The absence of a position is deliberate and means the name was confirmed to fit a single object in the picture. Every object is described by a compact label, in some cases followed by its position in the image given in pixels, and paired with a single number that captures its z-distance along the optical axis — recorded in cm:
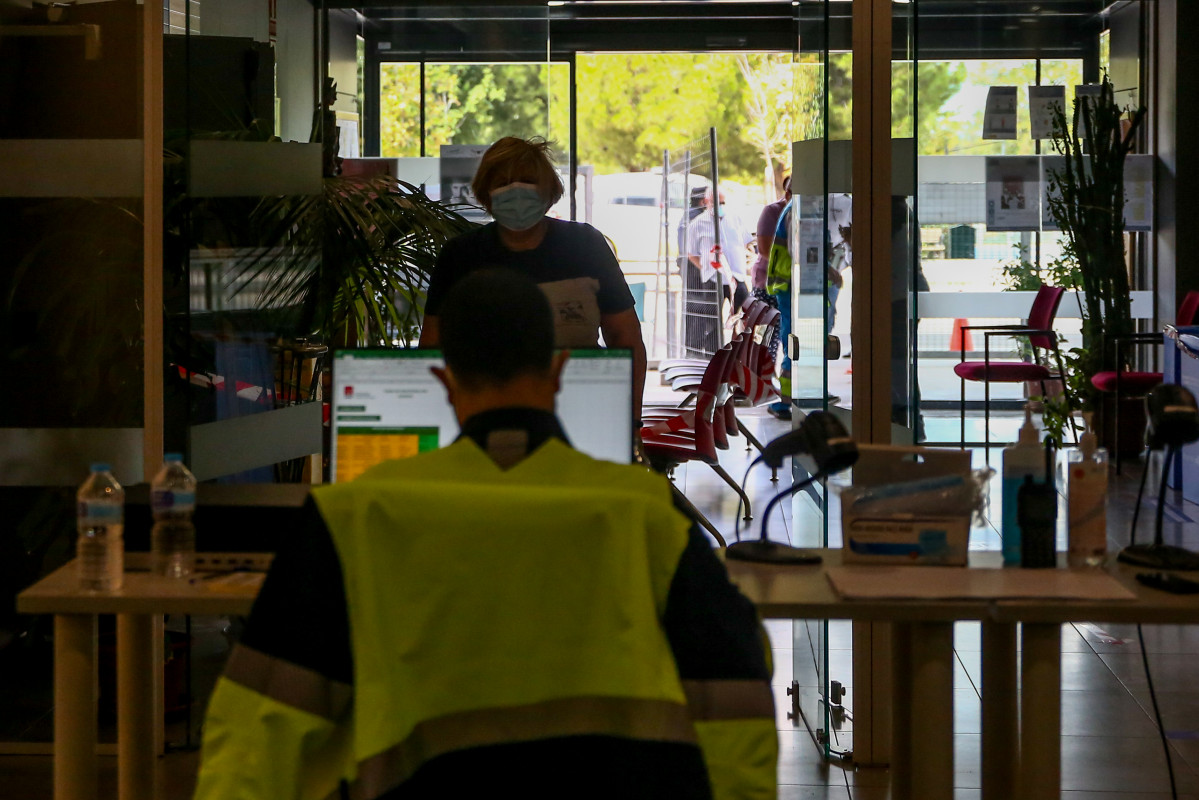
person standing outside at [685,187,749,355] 2191
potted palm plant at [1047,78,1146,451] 1616
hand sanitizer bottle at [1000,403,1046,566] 446
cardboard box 439
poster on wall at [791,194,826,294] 700
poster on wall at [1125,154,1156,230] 1747
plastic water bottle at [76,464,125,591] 414
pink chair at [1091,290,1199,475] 1445
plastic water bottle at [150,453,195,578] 430
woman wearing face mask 638
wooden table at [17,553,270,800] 404
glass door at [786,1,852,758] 669
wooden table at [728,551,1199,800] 396
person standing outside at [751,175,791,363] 1712
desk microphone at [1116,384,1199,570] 434
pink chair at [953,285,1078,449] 1481
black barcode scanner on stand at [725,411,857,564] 428
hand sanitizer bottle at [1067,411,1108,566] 444
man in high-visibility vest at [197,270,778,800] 257
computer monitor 444
